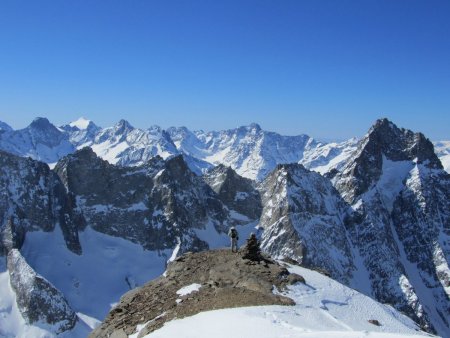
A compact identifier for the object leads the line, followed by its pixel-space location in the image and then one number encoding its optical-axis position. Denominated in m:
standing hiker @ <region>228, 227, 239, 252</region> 46.51
